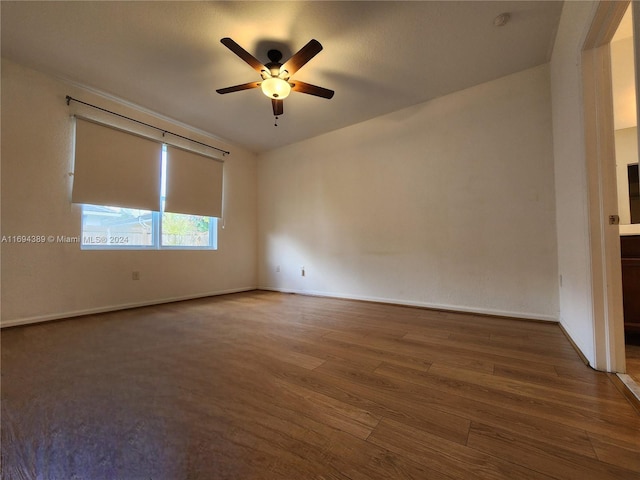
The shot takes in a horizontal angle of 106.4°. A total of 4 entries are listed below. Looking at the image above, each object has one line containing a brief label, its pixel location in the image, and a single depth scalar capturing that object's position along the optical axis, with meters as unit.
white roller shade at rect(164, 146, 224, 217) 3.46
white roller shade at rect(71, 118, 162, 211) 2.70
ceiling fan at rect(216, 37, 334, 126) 1.84
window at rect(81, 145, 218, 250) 2.84
